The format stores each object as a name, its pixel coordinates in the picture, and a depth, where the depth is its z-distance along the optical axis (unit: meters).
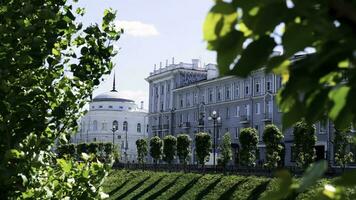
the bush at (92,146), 59.86
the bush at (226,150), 38.85
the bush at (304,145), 28.50
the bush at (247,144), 34.41
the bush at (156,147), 47.59
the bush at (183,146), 42.59
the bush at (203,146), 38.66
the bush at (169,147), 45.00
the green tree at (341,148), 27.31
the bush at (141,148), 53.81
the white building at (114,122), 93.12
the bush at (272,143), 30.61
